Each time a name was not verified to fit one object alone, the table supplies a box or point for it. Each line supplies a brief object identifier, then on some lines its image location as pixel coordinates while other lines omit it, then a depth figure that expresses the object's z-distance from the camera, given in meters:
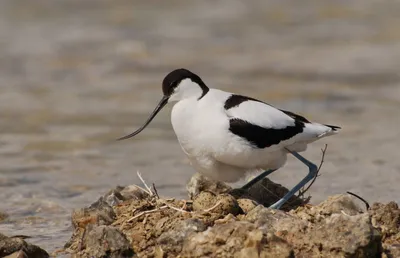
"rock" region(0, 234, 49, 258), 11.73
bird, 12.26
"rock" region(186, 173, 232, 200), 13.88
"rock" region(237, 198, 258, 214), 12.27
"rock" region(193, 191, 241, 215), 11.77
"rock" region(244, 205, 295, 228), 11.40
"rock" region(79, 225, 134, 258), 11.33
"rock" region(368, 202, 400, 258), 11.92
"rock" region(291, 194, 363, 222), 11.91
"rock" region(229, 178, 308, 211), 13.43
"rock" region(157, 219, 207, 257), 10.99
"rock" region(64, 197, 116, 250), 12.27
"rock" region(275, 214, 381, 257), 10.71
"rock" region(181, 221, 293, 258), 10.49
